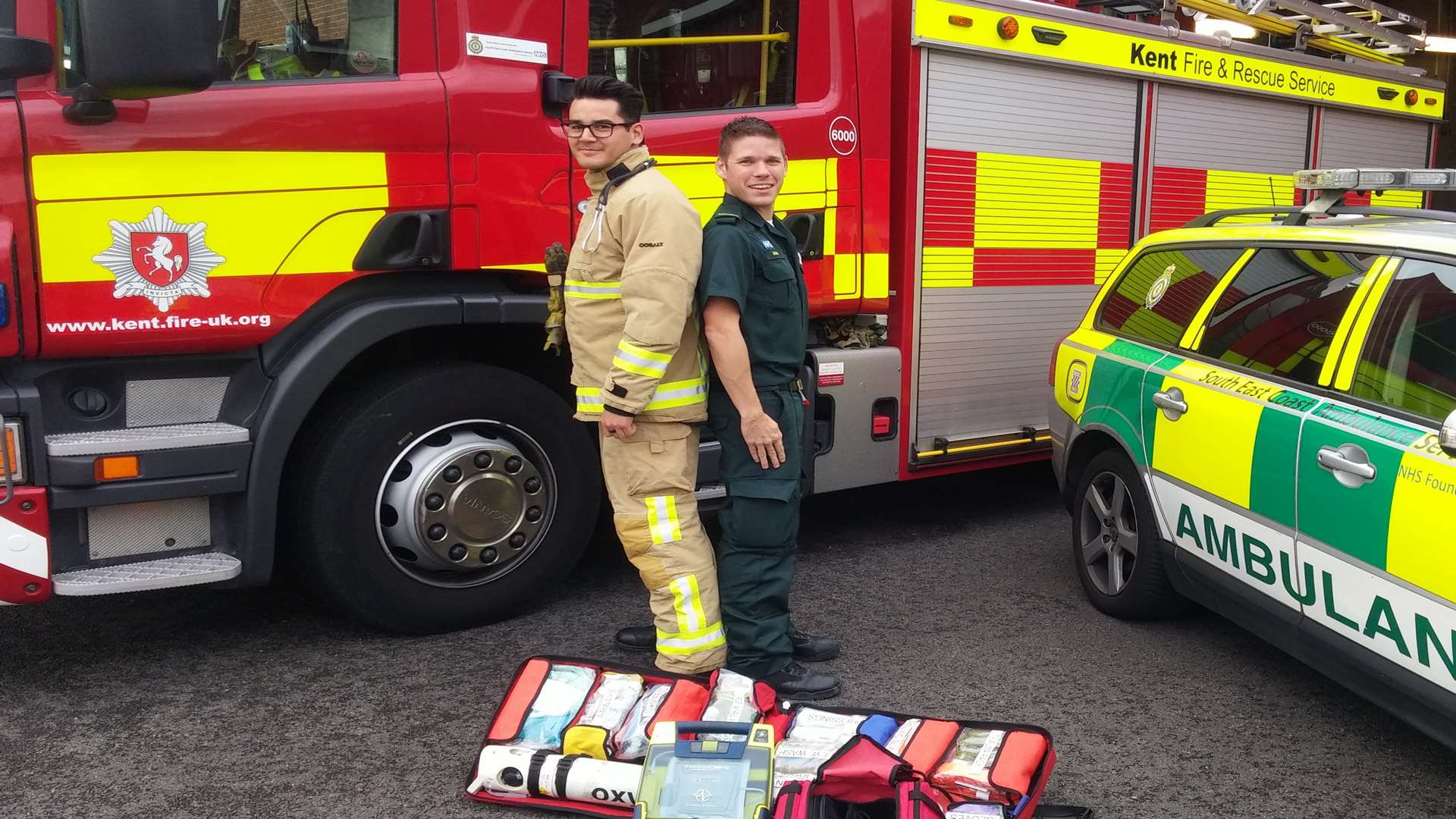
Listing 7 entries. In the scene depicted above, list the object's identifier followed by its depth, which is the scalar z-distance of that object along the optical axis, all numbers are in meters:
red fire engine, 3.28
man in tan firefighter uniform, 3.25
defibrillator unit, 2.64
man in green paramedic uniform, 3.35
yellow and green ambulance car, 2.93
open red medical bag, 2.68
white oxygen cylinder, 2.88
